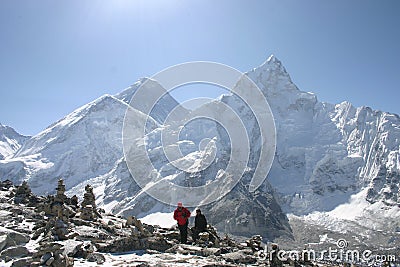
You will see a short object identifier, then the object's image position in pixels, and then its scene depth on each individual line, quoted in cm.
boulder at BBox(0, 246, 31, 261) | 1695
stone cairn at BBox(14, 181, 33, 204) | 3725
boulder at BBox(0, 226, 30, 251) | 1850
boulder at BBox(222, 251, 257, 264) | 1912
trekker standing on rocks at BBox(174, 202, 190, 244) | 2506
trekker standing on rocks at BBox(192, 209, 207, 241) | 2759
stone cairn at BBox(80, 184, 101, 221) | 2996
